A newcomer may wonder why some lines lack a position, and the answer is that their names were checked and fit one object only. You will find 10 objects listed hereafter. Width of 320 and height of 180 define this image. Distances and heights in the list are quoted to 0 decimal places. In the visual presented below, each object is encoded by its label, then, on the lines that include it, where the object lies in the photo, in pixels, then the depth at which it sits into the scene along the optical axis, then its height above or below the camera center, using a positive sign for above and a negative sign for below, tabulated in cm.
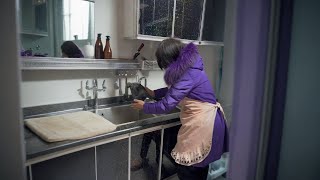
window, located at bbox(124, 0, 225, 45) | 170 +38
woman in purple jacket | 134 -29
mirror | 143 +25
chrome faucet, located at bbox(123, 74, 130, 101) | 197 -31
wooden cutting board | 114 -42
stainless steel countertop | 101 -45
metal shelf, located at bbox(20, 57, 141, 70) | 135 -4
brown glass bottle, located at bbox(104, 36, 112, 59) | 174 +8
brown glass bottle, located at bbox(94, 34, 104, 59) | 169 +8
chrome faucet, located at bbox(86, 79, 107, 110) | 175 -26
